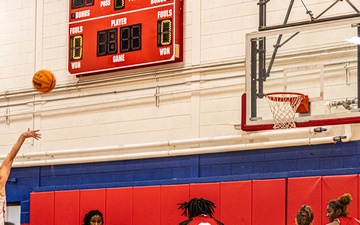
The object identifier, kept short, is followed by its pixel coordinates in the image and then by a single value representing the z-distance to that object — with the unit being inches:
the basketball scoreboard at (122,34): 524.7
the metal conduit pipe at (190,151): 459.7
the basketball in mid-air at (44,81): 494.9
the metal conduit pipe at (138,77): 512.7
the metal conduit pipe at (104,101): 519.5
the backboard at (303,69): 434.6
